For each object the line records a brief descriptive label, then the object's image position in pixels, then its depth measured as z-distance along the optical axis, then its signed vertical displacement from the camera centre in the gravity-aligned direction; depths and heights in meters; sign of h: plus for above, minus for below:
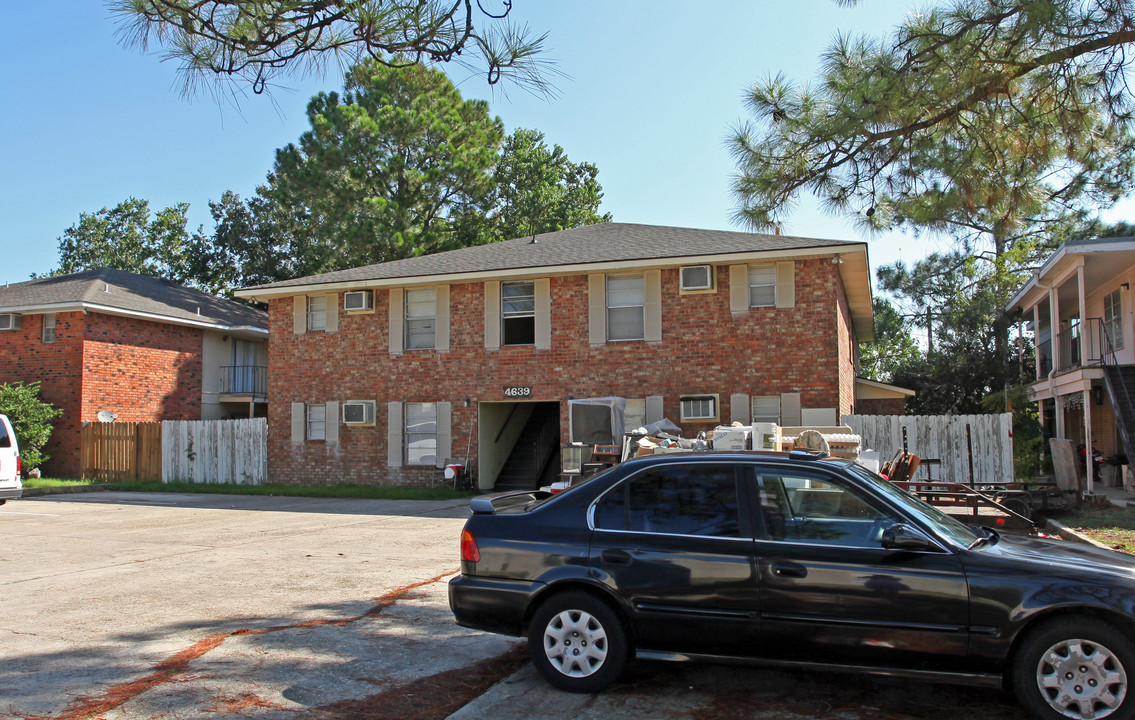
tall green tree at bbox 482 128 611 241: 37.25 +9.97
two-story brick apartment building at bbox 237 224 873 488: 17.66 +1.77
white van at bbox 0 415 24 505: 15.62 -0.65
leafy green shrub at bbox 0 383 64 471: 22.80 +0.33
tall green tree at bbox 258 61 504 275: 33.56 +10.21
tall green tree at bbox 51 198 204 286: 50.97 +11.35
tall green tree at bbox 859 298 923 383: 38.66 +3.53
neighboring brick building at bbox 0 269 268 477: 23.75 +2.29
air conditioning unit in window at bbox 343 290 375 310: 21.09 +3.08
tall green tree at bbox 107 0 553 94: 6.30 +2.98
